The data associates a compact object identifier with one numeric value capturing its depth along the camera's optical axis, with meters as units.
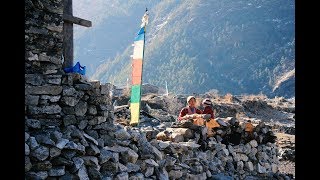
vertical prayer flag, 10.42
